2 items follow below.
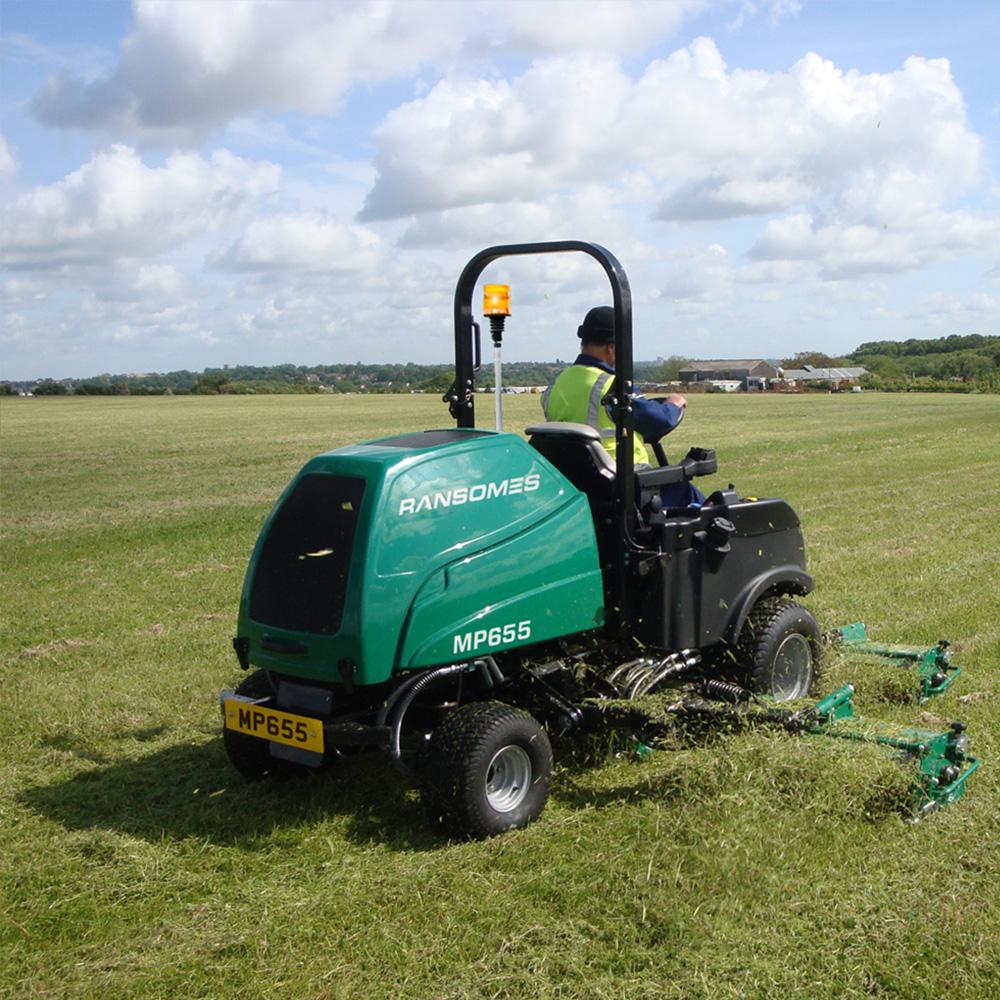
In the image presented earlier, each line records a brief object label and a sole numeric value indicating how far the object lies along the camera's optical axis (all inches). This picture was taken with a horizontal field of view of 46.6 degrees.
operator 219.0
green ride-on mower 178.1
